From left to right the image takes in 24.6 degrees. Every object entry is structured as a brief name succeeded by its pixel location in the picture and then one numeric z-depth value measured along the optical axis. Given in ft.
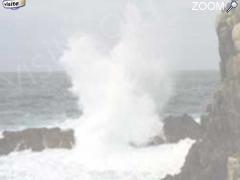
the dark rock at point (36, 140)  115.14
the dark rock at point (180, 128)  118.11
